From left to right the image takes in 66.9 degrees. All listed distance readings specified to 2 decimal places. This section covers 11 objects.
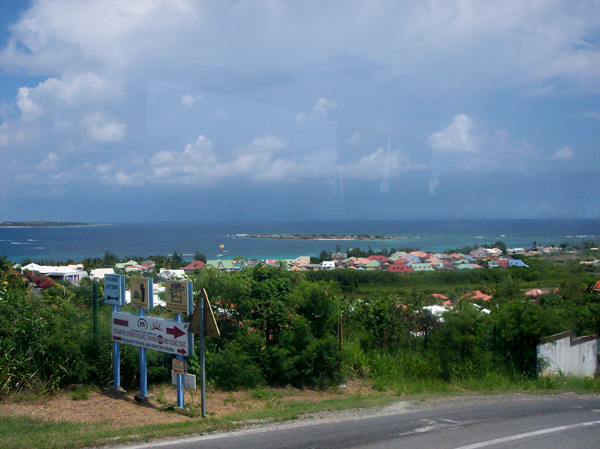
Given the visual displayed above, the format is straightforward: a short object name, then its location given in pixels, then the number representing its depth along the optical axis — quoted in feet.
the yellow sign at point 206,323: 23.58
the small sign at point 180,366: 24.88
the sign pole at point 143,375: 26.32
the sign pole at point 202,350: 23.91
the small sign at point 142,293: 26.58
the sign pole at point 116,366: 27.58
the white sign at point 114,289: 28.07
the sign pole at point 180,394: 25.41
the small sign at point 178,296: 25.45
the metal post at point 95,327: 28.84
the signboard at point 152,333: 25.27
